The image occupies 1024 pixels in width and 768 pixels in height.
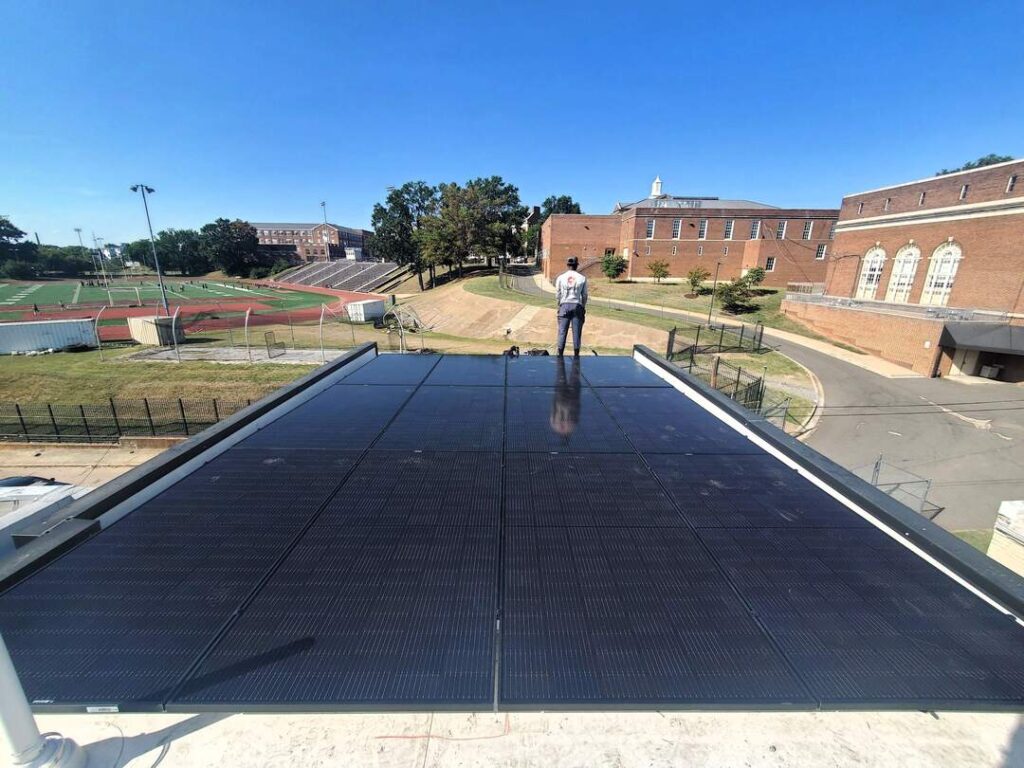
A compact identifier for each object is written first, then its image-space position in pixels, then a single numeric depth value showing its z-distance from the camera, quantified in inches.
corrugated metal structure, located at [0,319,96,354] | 1123.9
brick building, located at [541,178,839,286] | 2092.8
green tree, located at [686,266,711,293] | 1816.9
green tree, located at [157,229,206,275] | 4338.1
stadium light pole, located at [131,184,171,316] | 1354.6
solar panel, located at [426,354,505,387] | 366.6
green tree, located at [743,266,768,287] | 1534.2
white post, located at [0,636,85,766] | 79.9
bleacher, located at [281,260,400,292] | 3292.3
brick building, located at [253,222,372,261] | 5049.2
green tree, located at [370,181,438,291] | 2955.2
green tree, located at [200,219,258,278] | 4116.6
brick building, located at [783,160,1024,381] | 1016.2
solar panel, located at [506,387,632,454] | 239.8
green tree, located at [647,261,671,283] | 2078.0
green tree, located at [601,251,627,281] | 2203.5
